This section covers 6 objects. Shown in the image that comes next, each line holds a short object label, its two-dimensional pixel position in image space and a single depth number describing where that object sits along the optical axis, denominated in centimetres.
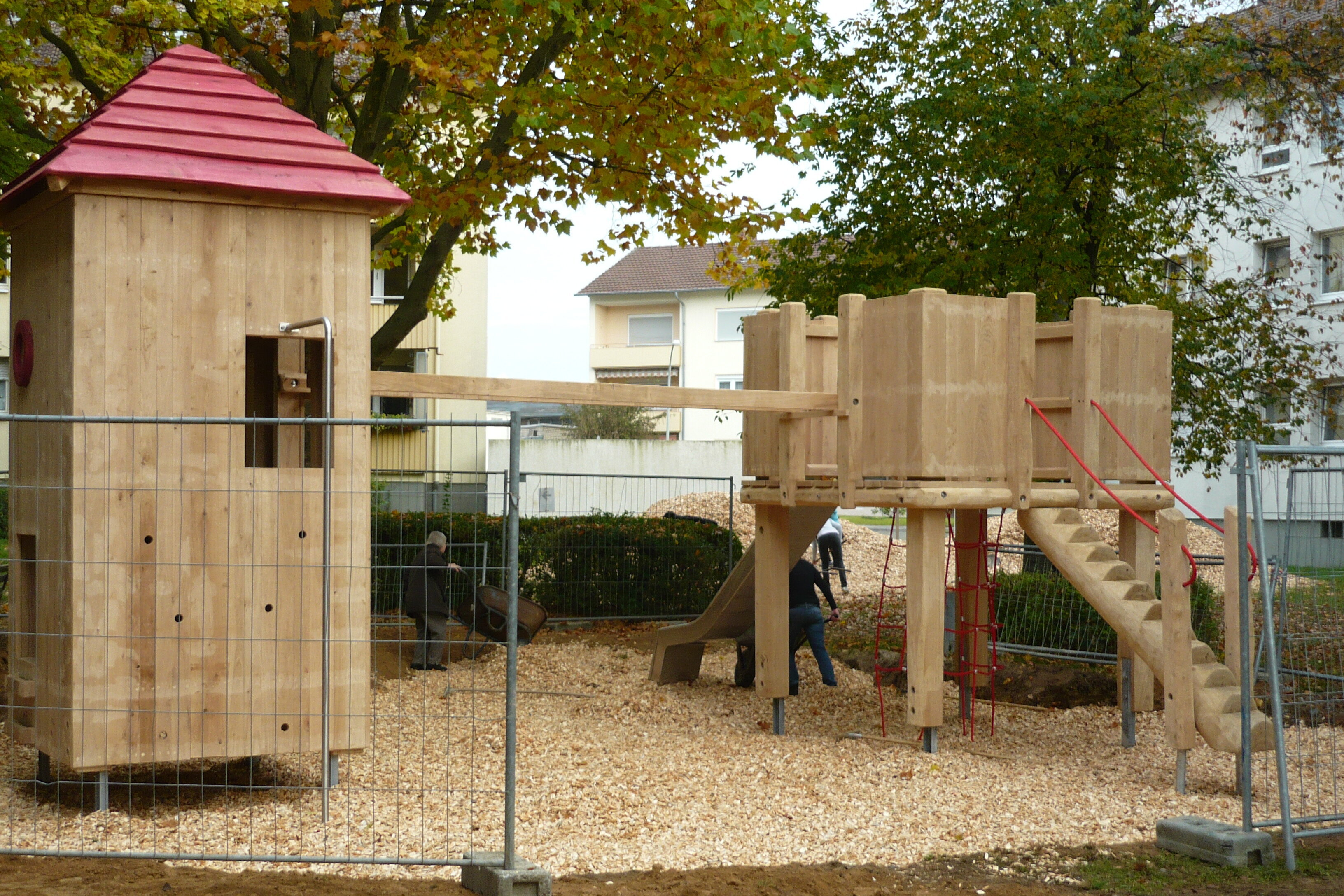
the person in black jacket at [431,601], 1157
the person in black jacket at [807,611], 1080
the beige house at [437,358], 2605
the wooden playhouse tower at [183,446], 652
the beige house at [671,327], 4581
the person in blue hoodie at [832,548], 1750
